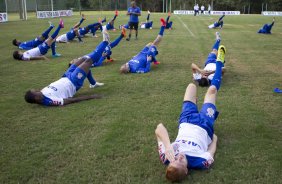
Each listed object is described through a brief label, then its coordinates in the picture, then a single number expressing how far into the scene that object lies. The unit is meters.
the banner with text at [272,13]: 46.92
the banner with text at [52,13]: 36.03
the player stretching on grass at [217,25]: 22.02
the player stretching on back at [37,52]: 11.36
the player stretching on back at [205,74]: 7.50
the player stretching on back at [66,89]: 6.34
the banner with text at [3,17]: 29.28
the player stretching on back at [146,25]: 22.72
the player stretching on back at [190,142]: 3.73
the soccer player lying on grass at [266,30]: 18.94
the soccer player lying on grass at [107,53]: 10.27
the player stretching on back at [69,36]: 15.67
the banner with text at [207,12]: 47.36
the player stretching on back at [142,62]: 9.05
